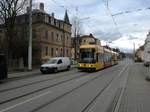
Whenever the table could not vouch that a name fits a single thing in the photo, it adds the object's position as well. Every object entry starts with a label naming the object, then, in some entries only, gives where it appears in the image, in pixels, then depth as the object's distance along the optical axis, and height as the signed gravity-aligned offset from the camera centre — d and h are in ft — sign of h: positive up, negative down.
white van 43.21 -2.59
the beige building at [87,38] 163.62 +27.30
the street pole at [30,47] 45.62 +4.07
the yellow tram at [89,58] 44.89 -0.01
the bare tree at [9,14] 49.15 +18.23
